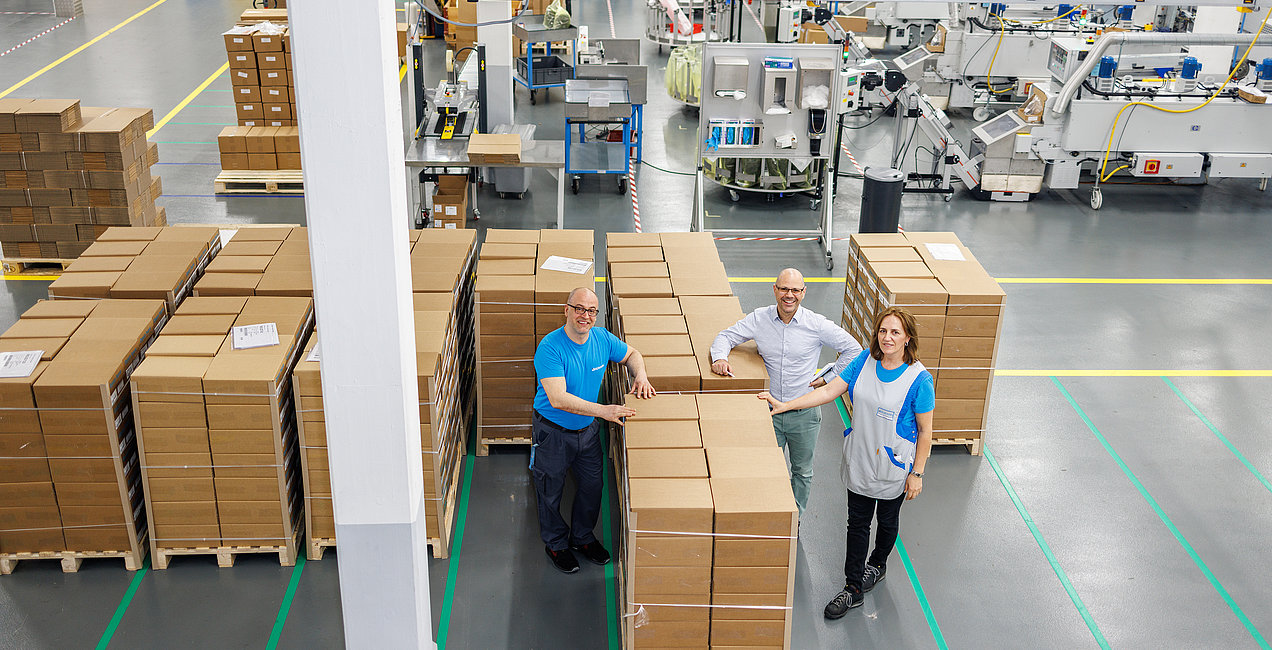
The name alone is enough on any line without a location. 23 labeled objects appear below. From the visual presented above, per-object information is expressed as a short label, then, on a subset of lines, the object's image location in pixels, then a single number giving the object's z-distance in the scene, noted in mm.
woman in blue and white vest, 5430
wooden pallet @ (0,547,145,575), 6332
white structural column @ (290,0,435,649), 4117
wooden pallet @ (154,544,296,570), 6406
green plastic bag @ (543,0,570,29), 15094
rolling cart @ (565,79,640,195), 12258
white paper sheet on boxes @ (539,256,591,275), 7672
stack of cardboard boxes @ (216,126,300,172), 12797
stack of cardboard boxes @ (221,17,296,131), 12977
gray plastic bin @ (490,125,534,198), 12680
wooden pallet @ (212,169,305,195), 12820
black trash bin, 11023
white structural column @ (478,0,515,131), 12656
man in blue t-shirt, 5863
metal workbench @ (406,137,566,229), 10961
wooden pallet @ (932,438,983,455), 7848
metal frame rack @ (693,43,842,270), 11109
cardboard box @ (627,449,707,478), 5363
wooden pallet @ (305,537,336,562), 6496
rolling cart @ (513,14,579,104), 16984
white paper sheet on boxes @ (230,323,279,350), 6371
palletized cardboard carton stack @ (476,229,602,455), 7285
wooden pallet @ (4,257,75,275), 10500
